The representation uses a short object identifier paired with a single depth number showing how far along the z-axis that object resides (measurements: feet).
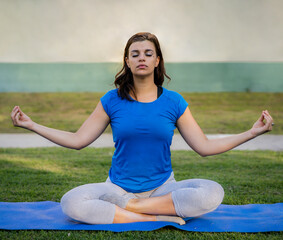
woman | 8.46
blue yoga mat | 8.41
